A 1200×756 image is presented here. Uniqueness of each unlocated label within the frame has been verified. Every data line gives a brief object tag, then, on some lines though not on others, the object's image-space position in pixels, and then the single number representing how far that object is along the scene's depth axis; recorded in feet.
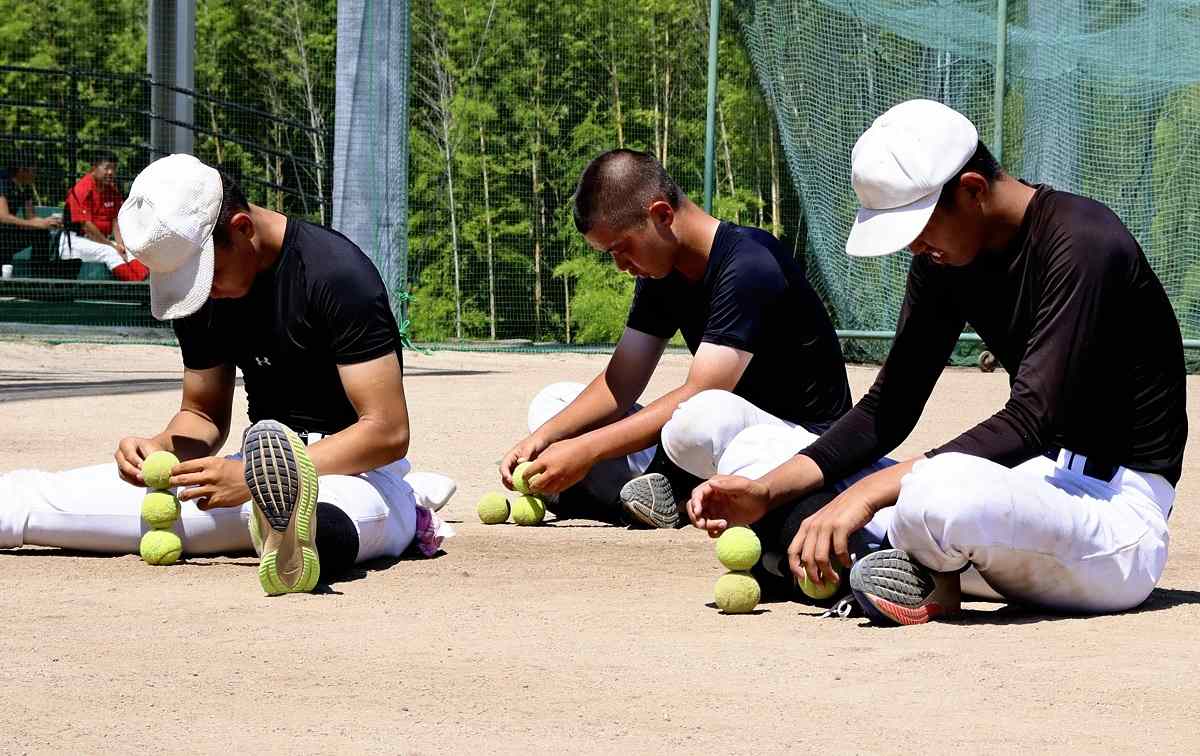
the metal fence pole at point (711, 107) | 44.93
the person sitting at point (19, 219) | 50.26
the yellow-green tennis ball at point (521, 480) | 16.98
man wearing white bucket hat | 13.55
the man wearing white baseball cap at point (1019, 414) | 11.39
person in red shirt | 49.47
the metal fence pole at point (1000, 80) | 42.22
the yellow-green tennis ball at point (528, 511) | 18.54
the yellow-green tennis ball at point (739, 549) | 12.85
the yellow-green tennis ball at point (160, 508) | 14.56
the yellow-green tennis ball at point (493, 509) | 18.53
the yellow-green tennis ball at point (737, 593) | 12.73
